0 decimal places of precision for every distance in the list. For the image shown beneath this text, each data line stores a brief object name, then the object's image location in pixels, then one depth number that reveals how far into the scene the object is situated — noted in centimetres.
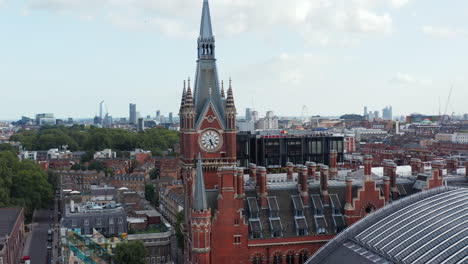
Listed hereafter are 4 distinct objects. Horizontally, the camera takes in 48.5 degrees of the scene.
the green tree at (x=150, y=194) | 15275
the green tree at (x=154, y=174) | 18525
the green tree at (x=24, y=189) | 12656
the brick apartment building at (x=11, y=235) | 8406
